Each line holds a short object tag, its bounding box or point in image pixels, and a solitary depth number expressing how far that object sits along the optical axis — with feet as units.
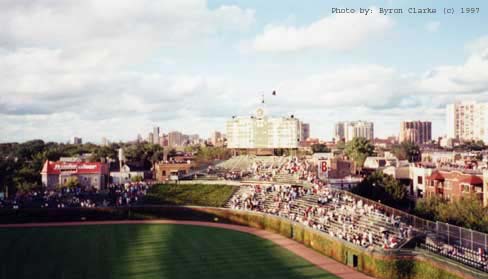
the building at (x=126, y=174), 289.80
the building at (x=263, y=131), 215.31
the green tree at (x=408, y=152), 411.75
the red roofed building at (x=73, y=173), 259.80
